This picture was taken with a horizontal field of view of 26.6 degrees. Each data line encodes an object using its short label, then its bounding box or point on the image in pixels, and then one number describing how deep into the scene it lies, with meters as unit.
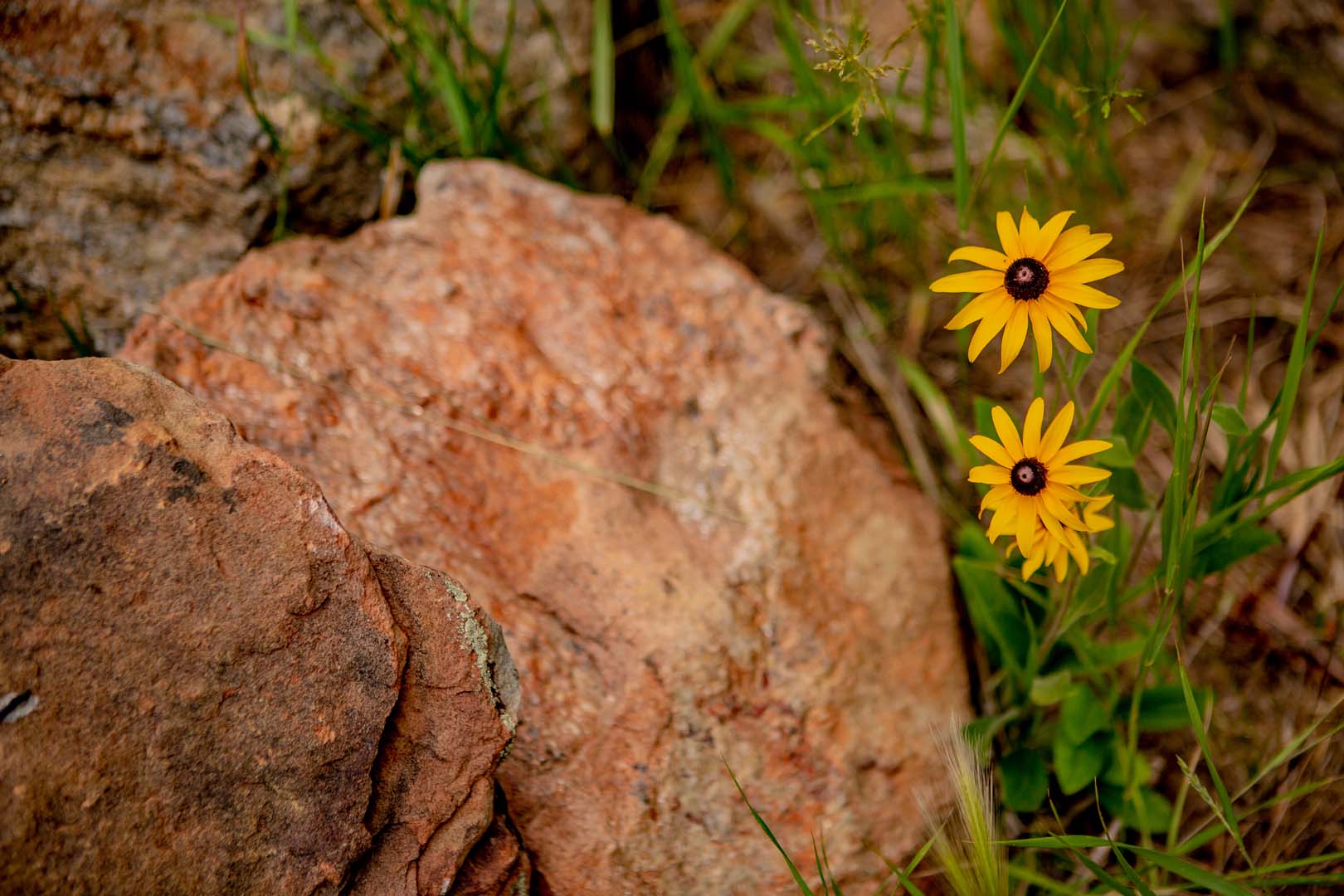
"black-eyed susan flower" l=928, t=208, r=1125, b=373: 1.10
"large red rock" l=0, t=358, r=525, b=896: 1.05
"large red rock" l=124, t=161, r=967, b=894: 1.16
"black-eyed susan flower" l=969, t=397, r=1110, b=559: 1.10
